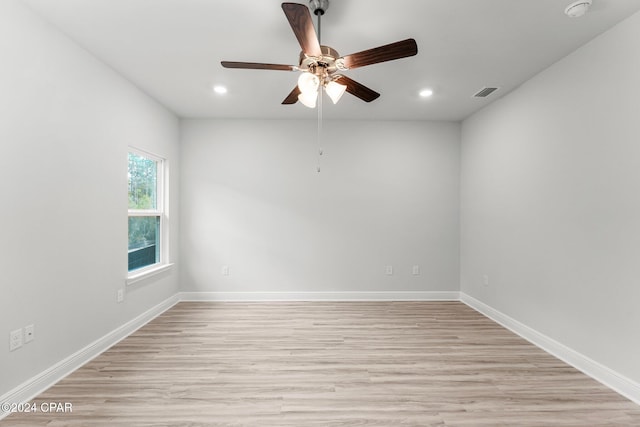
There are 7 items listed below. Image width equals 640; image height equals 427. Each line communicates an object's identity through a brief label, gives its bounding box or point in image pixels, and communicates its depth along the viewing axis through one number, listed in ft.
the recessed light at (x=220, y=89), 10.81
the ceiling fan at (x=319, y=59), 5.44
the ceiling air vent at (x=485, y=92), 10.99
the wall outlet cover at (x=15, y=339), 6.38
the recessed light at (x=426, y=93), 11.16
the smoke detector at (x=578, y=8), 6.44
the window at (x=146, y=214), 11.25
